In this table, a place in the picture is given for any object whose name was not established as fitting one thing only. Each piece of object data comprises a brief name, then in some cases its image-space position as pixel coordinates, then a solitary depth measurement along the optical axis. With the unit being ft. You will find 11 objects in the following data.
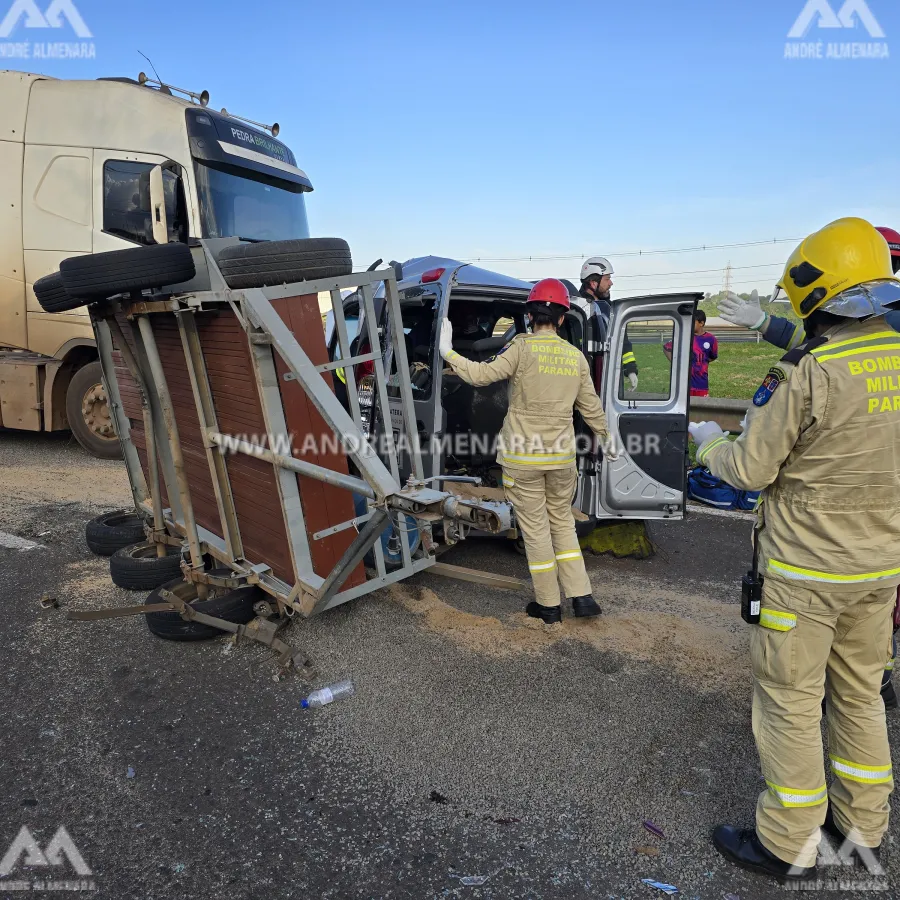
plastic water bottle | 9.80
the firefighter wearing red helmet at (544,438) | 12.41
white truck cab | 22.09
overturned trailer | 9.21
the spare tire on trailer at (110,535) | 15.44
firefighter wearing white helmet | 15.67
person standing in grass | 23.08
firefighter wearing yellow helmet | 6.15
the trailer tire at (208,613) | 11.41
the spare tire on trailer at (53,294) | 12.10
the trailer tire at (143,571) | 13.38
